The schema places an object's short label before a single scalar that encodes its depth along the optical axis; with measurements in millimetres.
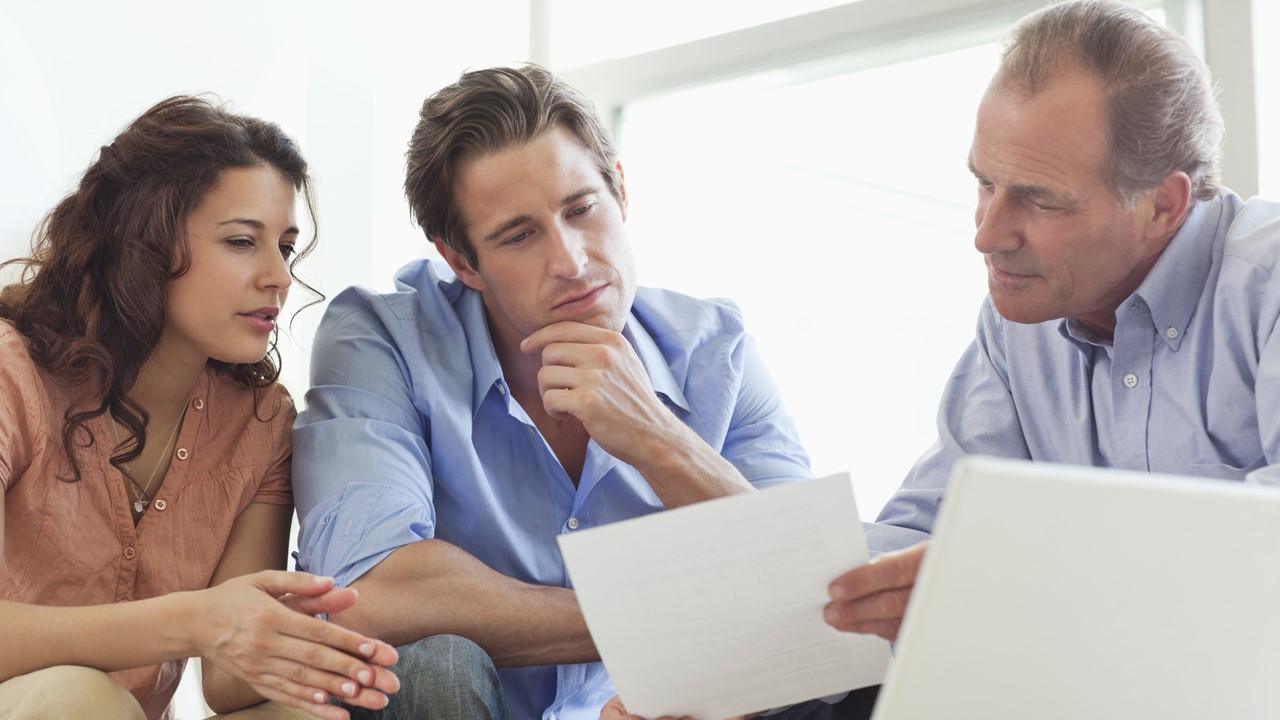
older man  1525
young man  1521
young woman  1591
